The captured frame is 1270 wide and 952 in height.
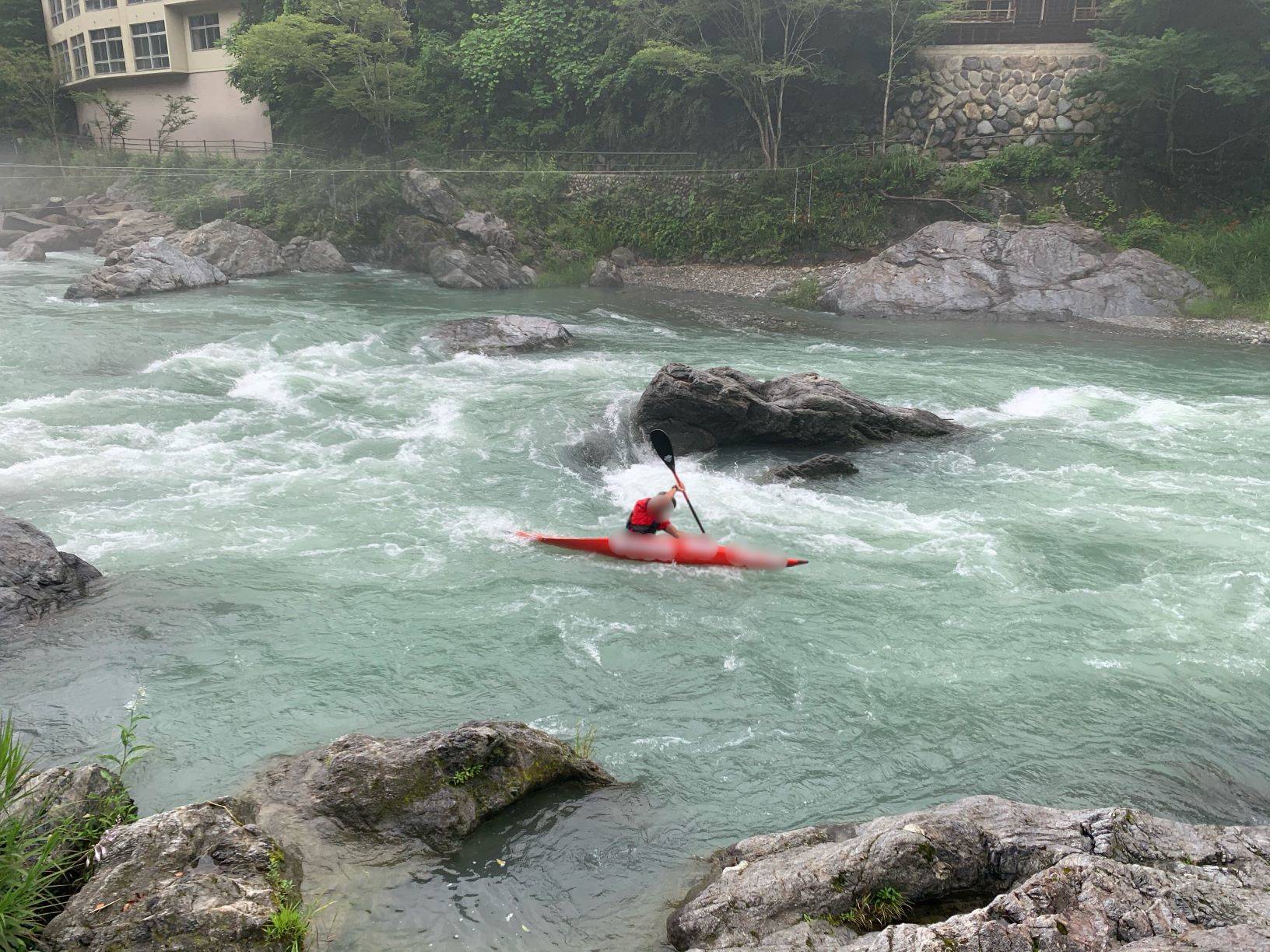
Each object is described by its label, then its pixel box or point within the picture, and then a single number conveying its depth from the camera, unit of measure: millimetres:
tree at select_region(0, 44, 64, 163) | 35344
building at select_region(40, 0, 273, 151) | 35312
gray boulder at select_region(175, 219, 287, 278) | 23578
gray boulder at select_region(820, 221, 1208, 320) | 20719
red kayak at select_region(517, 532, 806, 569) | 8633
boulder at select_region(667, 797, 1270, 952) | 3336
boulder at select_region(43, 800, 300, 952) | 3801
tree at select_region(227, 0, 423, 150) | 27859
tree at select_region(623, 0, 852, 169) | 24438
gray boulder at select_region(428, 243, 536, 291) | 24219
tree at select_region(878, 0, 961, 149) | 24109
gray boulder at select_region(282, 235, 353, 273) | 25516
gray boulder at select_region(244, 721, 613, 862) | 4934
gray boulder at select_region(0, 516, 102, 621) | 7402
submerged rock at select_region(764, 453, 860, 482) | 11047
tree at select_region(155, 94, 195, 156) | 35188
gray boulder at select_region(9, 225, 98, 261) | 25344
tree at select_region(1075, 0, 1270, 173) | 20750
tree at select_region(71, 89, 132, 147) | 36375
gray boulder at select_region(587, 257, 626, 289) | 25078
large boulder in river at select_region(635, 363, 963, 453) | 11781
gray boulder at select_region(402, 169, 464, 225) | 26359
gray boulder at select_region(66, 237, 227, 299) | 19797
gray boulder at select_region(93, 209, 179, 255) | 26234
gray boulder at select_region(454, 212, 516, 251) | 25750
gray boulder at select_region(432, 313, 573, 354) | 17016
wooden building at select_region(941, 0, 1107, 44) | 24578
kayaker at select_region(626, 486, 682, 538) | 8922
